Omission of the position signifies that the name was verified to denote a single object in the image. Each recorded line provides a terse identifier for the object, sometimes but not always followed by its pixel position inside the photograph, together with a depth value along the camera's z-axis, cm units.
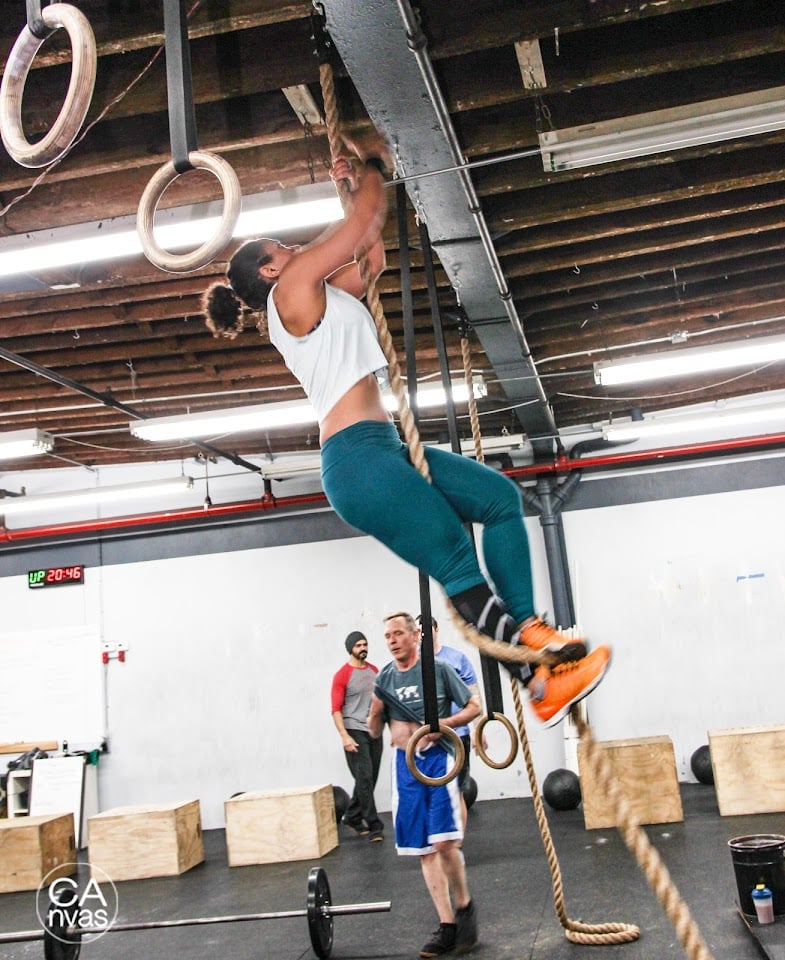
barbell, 401
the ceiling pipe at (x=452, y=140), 268
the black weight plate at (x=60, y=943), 406
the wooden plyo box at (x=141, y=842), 646
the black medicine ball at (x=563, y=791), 725
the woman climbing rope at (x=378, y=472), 194
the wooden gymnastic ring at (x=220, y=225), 185
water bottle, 377
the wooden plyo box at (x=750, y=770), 630
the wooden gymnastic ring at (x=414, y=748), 251
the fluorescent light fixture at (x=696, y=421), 694
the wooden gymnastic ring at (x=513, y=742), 312
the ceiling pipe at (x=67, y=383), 557
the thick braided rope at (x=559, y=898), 306
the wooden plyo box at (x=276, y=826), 644
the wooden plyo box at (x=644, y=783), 636
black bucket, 383
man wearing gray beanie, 694
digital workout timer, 935
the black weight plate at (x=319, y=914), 398
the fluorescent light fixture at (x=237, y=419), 621
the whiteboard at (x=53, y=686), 900
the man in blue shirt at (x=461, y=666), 473
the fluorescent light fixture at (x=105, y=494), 777
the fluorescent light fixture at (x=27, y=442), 665
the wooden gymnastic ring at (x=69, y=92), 170
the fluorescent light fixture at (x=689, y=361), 551
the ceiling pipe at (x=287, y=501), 827
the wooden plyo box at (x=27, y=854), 639
